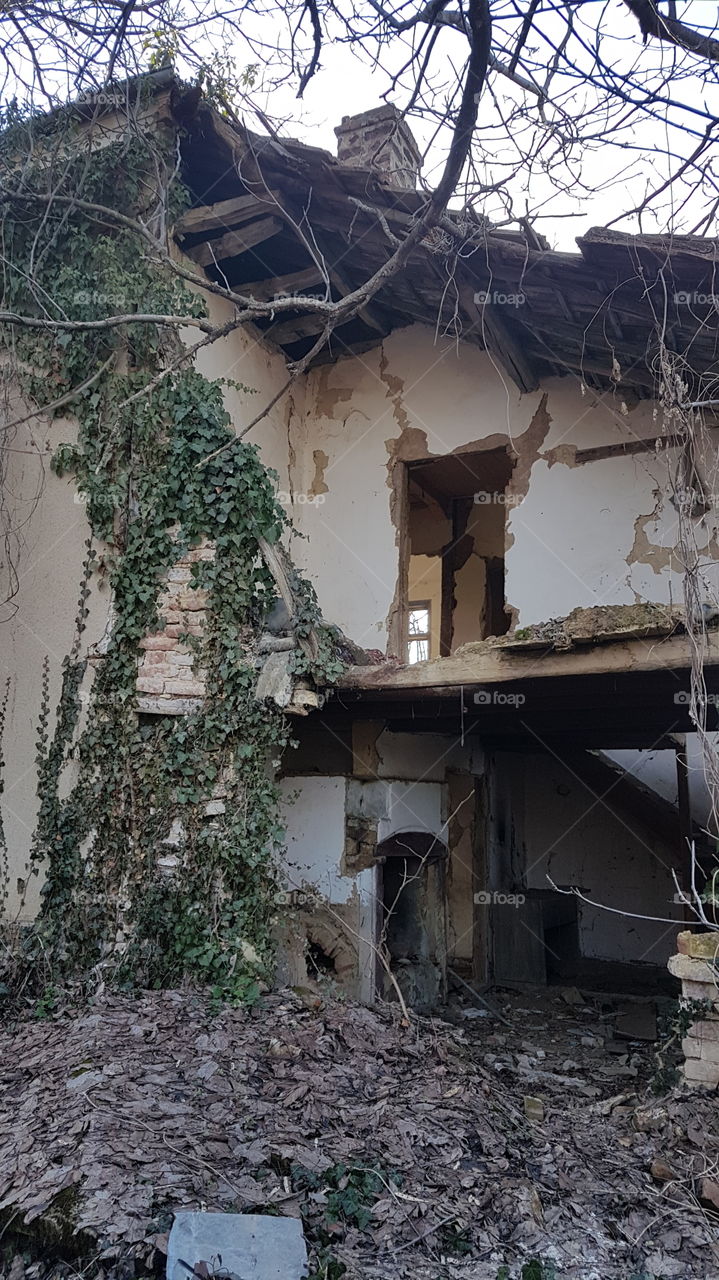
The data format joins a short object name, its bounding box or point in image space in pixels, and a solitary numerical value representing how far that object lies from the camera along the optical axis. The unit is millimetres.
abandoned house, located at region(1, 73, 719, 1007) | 6355
